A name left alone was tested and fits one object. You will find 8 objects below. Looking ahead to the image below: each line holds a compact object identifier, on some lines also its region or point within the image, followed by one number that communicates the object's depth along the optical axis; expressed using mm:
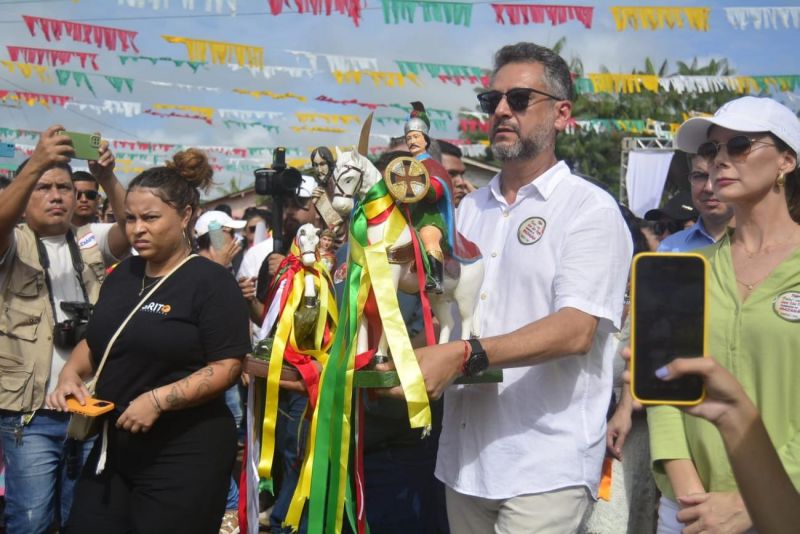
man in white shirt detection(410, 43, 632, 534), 2264
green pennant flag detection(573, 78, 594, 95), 10715
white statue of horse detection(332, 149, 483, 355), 2330
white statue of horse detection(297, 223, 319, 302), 2702
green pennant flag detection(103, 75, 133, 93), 12383
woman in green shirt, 2014
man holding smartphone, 3762
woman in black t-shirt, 3070
